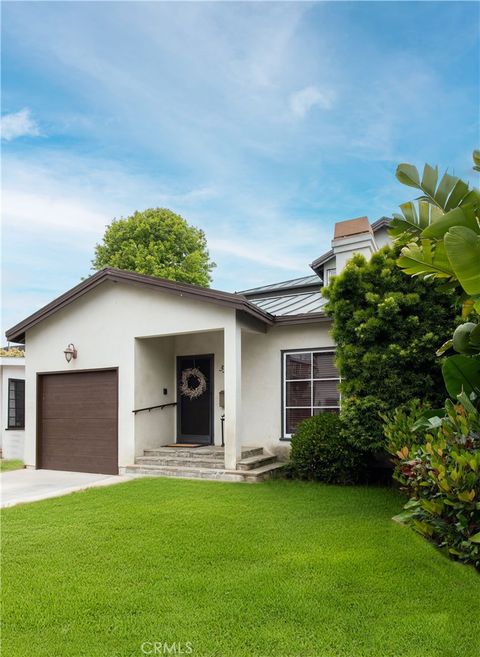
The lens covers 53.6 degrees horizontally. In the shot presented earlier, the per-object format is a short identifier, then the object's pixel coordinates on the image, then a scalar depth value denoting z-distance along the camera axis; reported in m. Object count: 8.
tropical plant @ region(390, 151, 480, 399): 4.19
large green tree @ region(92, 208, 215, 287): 27.35
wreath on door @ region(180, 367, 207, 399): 12.37
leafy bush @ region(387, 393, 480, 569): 3.95
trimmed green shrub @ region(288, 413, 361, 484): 8.94
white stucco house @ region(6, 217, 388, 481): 10.41
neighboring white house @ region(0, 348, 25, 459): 15.23
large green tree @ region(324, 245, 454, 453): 7.75
